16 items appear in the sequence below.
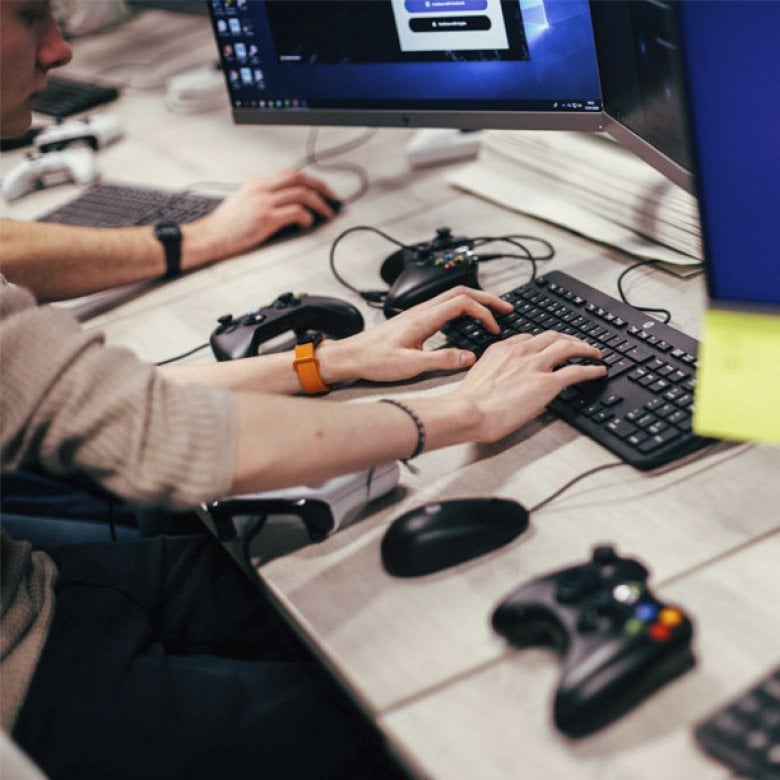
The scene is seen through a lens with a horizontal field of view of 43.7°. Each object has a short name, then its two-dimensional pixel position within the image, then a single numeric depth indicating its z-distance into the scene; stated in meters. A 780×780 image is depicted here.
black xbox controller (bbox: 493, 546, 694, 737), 0.65
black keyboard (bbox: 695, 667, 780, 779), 0.59
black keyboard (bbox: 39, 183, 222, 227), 1.60
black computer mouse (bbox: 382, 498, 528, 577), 0.80
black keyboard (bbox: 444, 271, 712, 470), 0.89
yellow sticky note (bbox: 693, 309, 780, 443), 0.75
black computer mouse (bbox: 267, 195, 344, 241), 1.52
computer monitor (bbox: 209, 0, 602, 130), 1.24
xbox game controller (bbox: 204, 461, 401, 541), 0.86
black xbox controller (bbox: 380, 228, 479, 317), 1.20
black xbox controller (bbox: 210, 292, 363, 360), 1.17
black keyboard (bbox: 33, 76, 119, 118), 2.15
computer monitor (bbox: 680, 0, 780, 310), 0.82
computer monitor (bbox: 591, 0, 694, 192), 1.07
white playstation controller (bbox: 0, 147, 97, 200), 1.79
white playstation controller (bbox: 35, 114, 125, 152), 1.92
